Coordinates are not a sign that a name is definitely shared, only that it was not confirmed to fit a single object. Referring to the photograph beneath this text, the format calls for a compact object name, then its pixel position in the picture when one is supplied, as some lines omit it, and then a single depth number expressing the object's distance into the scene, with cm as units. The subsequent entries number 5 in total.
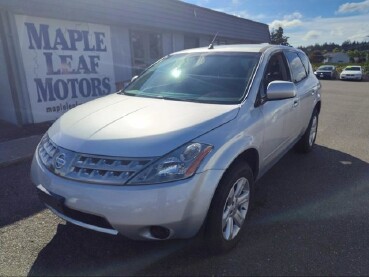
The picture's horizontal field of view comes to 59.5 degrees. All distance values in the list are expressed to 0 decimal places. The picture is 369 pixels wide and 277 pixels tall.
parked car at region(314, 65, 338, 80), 3108
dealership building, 717
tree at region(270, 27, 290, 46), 5962
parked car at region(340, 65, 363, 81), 2934
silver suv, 219
